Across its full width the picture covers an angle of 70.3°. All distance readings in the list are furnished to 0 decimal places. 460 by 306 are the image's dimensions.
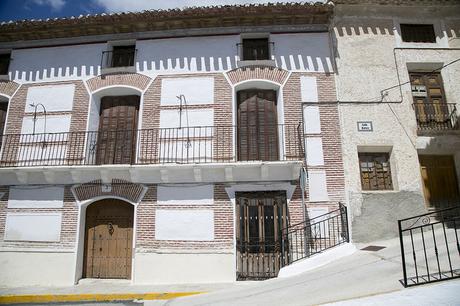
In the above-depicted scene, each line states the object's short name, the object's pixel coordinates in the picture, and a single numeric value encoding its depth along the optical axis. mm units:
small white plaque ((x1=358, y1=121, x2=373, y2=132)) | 9156
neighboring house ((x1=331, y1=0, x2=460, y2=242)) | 8688
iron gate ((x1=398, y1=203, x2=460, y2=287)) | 4906
